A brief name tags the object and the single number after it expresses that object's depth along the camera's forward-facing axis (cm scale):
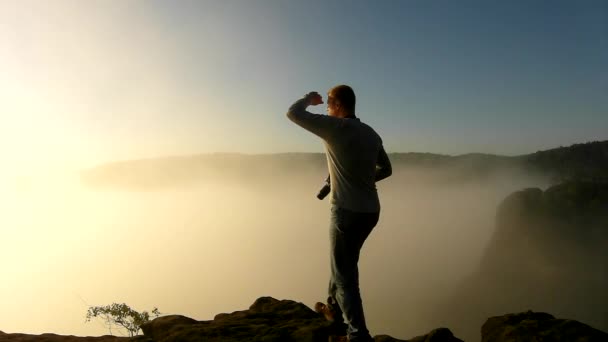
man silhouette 425
